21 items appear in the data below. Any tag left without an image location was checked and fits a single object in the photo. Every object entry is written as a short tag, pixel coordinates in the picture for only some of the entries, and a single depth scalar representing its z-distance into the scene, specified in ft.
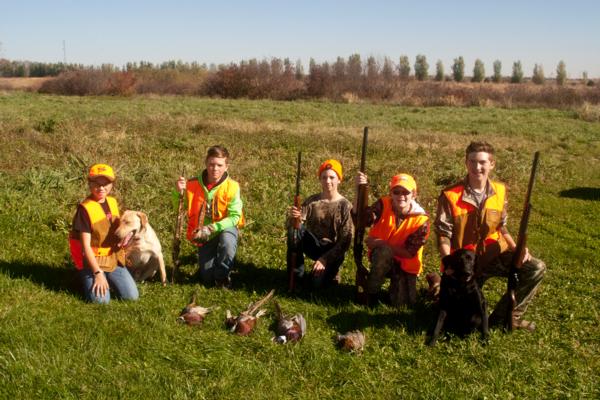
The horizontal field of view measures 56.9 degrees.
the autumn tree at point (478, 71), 289.74
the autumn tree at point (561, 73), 260.36
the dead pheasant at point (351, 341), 15.92
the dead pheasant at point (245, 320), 16.33
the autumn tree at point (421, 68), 293.02
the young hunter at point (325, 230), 20.30
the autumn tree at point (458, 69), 293.02
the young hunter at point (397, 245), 18.86
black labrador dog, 15.96
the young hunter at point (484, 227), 17.51
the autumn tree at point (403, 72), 173.93
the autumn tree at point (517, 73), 282.25
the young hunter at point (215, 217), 20.26
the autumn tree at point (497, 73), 295.28
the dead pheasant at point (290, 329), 15.98
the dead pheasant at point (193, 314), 16.87
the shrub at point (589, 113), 92.17
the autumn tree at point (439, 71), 304.71
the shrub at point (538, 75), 270.05
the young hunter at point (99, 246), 18.29
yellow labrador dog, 19.73
